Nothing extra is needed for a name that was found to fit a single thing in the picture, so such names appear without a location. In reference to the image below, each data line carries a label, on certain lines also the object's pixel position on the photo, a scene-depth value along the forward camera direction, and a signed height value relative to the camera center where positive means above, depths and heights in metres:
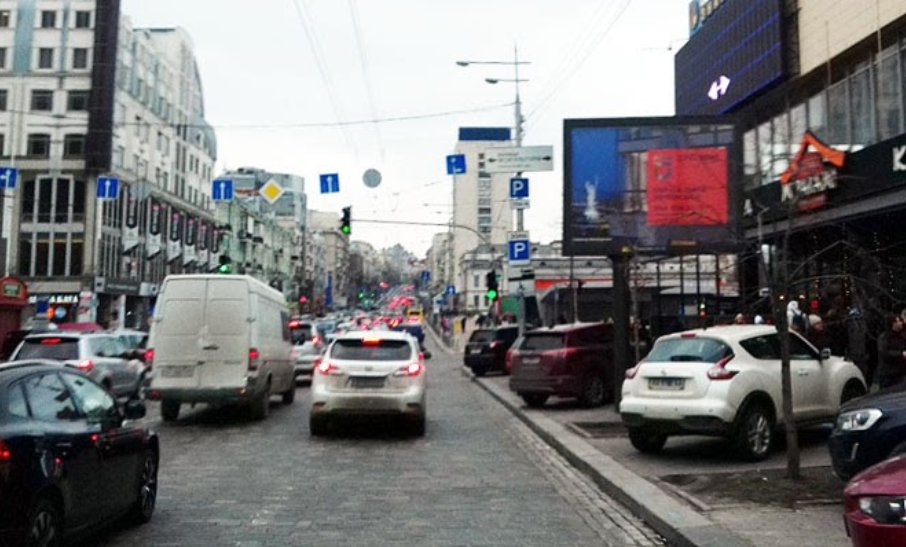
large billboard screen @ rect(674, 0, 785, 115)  23.45 +8.17
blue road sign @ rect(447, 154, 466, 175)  25.08 +4.66
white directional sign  23.67 +4.55
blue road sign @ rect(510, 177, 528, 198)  25.39 +4.03
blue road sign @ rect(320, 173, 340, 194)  26.25 +4.23
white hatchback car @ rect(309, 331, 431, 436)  13.19 -0.99
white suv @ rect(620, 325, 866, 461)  10.16 -0.79
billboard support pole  15.63 +0.13
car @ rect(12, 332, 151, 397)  16.42 -0.72
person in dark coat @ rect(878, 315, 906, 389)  12.79 -0.39
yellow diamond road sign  25.32 +3.85
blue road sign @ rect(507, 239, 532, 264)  26.52 +2.24
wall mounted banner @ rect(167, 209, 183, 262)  66.25 +6.37
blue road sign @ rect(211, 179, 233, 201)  35.28 +5.41
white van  14.88 -0.41
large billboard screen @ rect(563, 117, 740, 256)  15.18 +2.50
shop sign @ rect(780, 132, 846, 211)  18.69 +3.46
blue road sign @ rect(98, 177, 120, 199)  39.50 +6.08
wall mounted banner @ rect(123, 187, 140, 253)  58.75 +6.58
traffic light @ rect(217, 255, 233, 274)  32.63 +2.06
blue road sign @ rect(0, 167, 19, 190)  33.45 +5.56
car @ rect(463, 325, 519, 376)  29.59 -0.96
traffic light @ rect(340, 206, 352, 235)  27.23 +3.18
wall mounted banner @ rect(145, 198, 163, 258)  62.38 +6.60
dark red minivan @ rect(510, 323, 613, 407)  17.67 -0.87
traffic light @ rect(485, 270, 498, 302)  30.23 +1.36
